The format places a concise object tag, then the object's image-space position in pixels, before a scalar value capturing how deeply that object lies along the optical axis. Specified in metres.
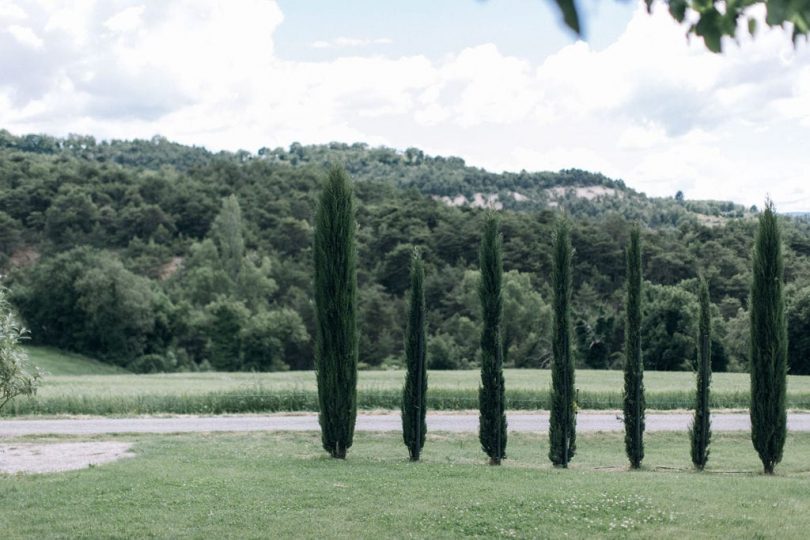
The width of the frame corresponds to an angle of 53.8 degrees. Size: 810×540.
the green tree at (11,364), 12.12
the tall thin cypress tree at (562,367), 14.68
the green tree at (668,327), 41.34
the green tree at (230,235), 58.50
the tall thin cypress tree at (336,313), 14.88
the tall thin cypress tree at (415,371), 15.17
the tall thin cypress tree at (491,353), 14.91
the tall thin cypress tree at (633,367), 14.86
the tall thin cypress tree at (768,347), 14.04
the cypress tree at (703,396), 14.73
